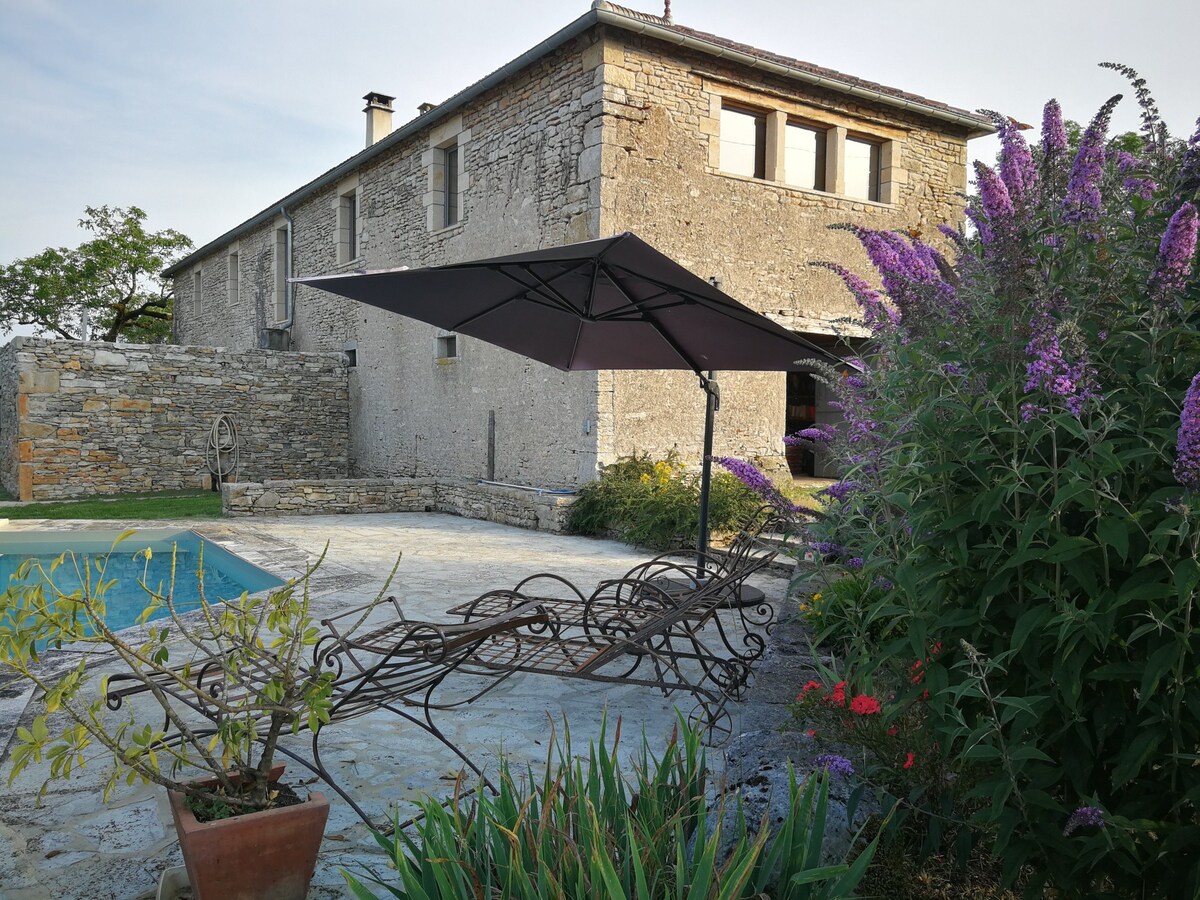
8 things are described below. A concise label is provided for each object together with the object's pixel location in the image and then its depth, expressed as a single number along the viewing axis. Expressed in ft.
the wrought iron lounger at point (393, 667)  7.73
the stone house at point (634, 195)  30.76
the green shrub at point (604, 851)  4.45
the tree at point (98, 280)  90.48
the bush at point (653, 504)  26.68
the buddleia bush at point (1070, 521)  4.56
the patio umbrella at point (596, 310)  13.03
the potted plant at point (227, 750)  5.71
